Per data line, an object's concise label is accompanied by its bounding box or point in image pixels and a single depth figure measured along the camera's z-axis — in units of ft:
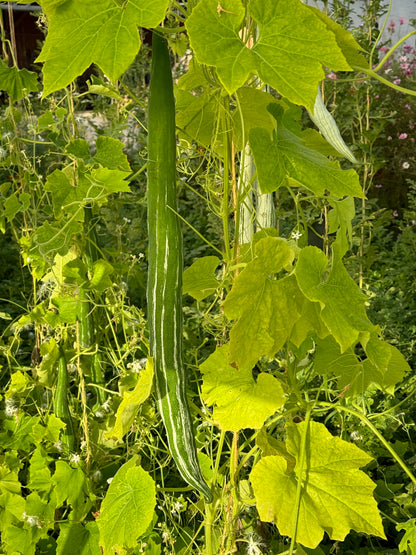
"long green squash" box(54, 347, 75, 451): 5.22
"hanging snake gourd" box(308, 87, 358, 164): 2.58
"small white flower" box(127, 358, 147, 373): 4.88
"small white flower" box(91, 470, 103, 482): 5.19
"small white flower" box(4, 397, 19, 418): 5.54
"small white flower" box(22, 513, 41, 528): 4.81
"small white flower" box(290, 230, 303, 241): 3.09
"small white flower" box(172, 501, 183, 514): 4.57
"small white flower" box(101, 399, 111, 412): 5.34
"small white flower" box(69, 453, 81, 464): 5.08
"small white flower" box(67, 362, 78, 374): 5.68
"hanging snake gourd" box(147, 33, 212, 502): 2.63
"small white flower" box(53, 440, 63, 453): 5.37
